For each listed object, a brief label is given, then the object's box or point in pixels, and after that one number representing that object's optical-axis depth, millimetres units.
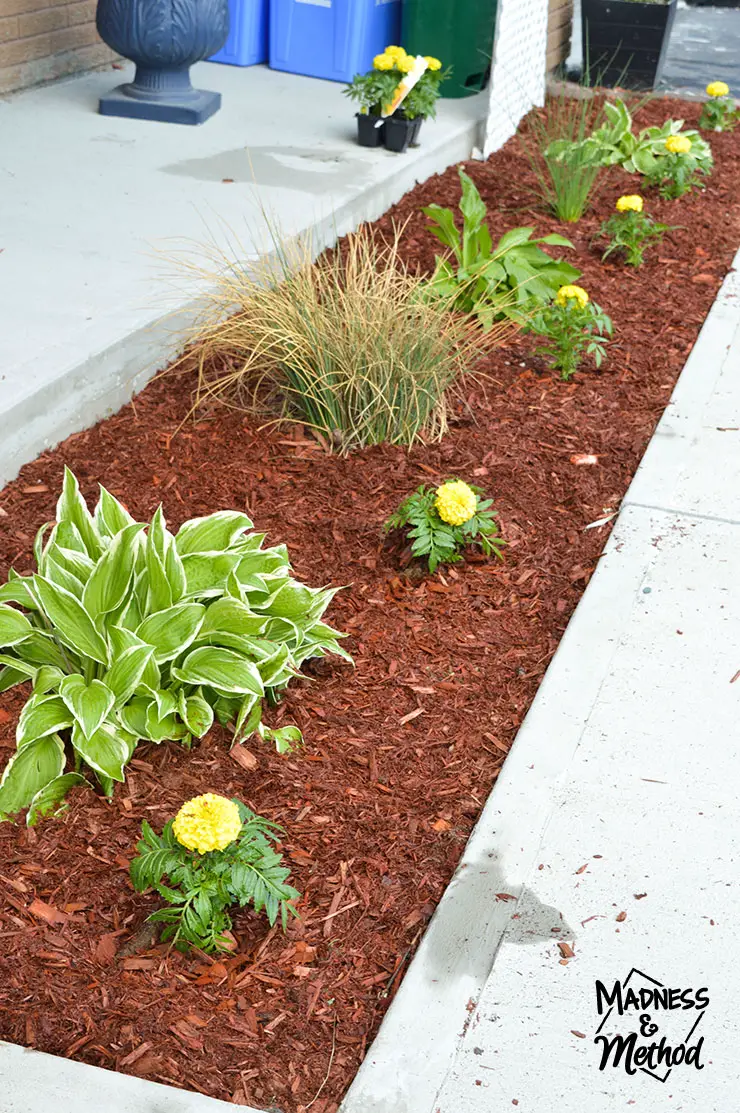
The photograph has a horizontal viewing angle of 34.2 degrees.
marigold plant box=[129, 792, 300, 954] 1960
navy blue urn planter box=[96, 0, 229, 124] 5664
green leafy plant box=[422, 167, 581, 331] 4301
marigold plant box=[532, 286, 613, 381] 4035
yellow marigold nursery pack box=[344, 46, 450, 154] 5855
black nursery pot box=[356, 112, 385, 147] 5930
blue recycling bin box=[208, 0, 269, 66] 7086
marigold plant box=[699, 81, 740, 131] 7126
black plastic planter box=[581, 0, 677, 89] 8023
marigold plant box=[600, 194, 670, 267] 4988
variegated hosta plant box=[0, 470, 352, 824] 2320
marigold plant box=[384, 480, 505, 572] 2971
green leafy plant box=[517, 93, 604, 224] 5434
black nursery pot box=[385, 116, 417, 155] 5891
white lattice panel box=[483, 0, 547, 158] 6574
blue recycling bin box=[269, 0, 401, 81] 6922
